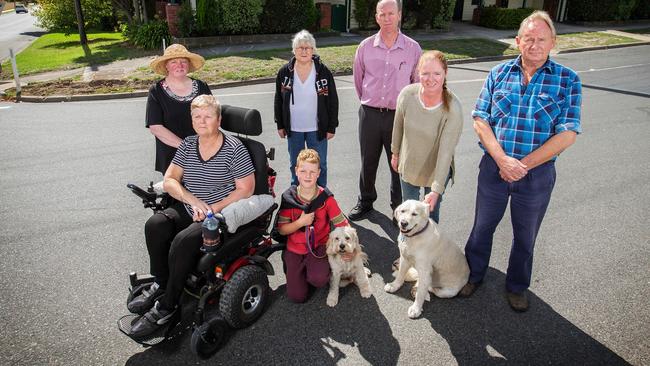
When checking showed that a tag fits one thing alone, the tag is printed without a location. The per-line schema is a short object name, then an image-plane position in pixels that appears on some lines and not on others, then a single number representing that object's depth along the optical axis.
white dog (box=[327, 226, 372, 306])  3.40
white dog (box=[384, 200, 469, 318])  3.27
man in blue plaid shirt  2.90
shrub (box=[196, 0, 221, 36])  17.06
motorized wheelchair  3.01
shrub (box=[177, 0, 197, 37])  16.91
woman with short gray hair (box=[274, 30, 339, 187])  4.62
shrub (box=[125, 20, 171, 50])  16.78
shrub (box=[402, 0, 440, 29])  21.22
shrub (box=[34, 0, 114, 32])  24.61
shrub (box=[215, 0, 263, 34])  17.56
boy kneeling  3.51
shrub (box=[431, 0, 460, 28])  21.69
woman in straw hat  3.92
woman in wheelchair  3.07
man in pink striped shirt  4.43
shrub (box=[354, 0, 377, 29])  20.84
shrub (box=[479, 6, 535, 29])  23.31
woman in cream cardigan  3.32
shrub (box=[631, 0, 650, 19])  27.58
